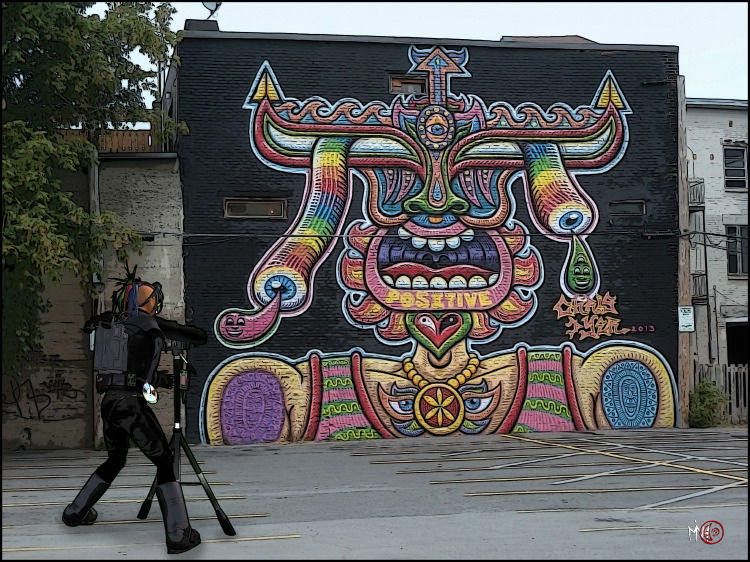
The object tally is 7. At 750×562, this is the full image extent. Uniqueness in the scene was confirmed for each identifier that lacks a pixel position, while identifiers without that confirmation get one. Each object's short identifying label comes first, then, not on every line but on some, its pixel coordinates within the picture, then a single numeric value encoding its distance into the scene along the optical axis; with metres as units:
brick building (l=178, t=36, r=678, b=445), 18.84
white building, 29.91
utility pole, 20.39
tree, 14.31
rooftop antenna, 19.81
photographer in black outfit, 8.89
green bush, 20.58
